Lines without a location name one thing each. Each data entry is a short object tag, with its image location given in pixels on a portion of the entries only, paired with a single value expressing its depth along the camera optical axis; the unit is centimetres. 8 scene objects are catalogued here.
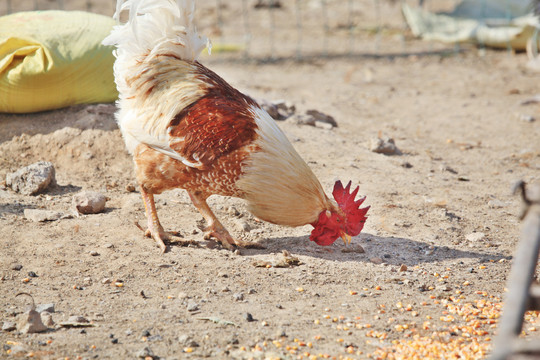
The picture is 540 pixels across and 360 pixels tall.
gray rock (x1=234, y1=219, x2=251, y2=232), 509
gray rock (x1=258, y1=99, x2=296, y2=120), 684
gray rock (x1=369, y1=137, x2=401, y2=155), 666
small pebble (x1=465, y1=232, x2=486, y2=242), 502
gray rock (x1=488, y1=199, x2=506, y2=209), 566
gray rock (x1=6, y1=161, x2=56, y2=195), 533
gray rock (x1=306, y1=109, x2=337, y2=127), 743
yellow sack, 591
